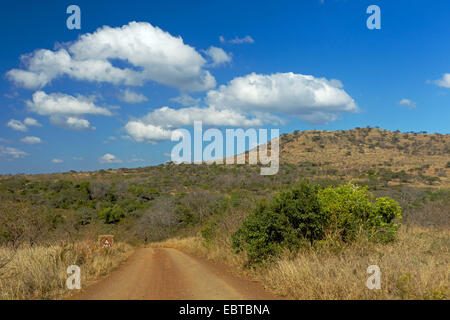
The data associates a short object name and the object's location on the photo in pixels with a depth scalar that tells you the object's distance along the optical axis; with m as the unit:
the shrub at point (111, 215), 37.59
